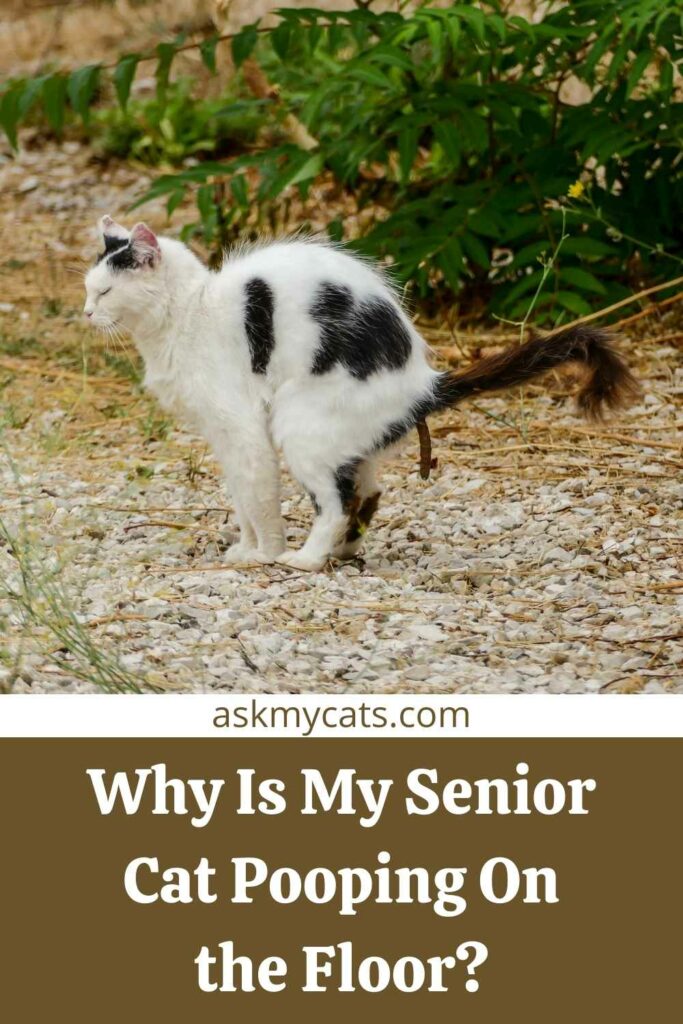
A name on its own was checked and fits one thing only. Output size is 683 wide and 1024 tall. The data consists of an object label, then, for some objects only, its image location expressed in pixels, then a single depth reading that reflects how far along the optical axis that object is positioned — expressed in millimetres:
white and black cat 7988
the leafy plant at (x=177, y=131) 19672
